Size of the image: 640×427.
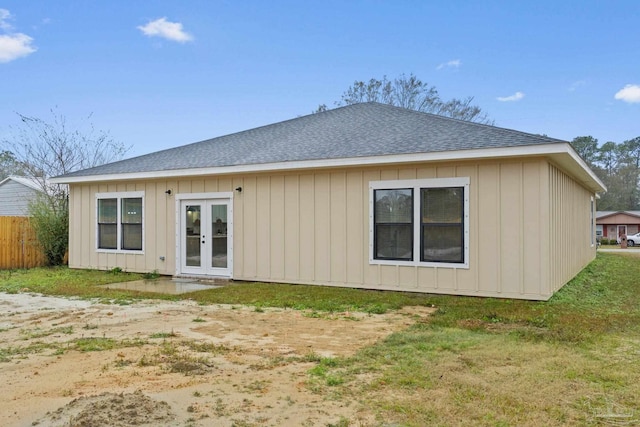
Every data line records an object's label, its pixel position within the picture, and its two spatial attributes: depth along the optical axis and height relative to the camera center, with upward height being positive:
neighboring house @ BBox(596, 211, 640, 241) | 40.59 -0.25
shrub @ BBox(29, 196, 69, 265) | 12.95 -0.19
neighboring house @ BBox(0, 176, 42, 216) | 21.41 +1.30
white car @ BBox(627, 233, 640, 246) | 36.12 -1.53
